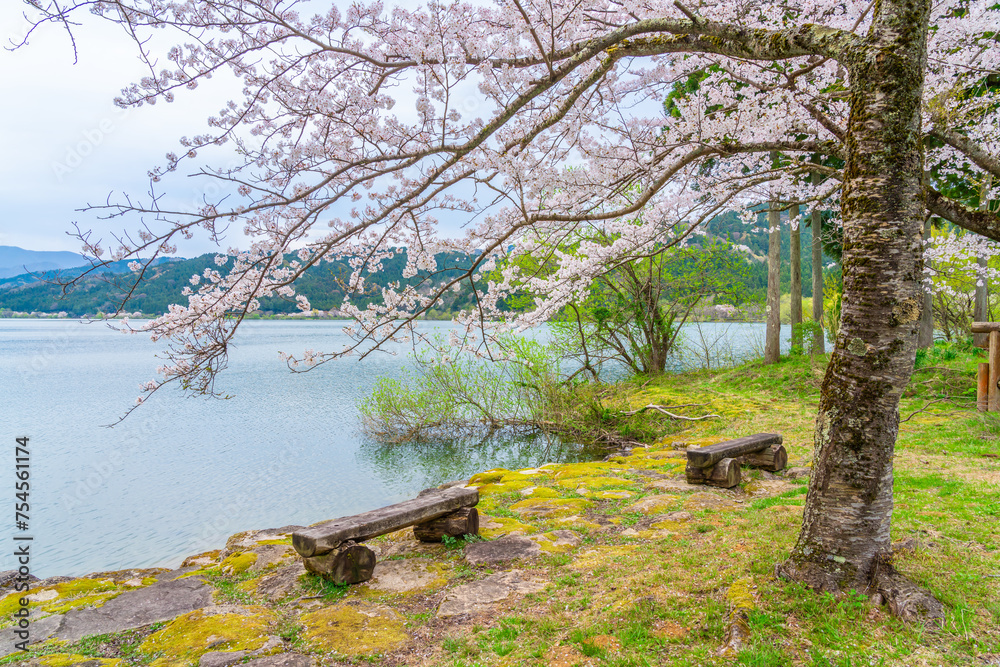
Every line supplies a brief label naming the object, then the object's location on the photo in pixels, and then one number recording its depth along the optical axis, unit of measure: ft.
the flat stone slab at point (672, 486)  19.60
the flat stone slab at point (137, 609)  11.51
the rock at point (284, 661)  9.37
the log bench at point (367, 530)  12.84
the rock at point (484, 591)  11.61
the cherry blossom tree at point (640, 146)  9.04
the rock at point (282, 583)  13.05
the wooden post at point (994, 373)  25.40
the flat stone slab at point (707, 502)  17.24
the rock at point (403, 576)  13.05
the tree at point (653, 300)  49.47
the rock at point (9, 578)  14.88
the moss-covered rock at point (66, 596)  12.55
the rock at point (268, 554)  15.14
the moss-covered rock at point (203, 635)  9.91
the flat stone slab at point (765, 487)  18.79
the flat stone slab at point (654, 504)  17.40
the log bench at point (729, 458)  19.38
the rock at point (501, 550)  14.25
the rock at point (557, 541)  14.68
